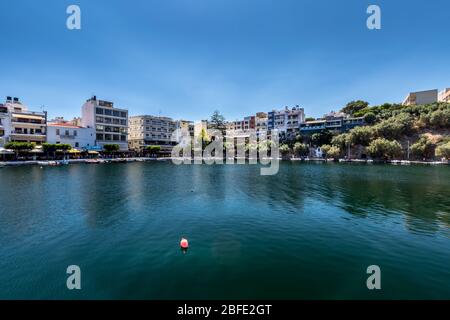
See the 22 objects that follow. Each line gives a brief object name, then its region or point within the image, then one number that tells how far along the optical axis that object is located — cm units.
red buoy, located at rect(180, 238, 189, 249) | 1458
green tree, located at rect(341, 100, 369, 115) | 14721
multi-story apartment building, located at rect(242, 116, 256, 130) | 17230
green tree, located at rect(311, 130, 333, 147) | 12794
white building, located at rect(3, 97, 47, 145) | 7738
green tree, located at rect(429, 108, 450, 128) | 10037
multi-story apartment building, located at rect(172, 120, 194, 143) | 13701
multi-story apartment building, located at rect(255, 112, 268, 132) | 16478
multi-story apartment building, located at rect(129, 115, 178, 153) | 12169
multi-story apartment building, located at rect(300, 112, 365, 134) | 12762
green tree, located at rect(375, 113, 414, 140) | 10619
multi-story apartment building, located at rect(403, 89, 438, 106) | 13275
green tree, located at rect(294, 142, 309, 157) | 12850
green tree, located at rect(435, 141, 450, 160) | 8338
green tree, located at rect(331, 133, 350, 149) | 11257
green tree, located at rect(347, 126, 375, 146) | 10888
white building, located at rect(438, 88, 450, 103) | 12394
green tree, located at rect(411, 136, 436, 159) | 9494
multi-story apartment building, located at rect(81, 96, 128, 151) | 9906
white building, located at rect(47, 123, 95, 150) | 8638
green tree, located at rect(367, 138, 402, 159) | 9750
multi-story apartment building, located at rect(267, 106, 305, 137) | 14850
